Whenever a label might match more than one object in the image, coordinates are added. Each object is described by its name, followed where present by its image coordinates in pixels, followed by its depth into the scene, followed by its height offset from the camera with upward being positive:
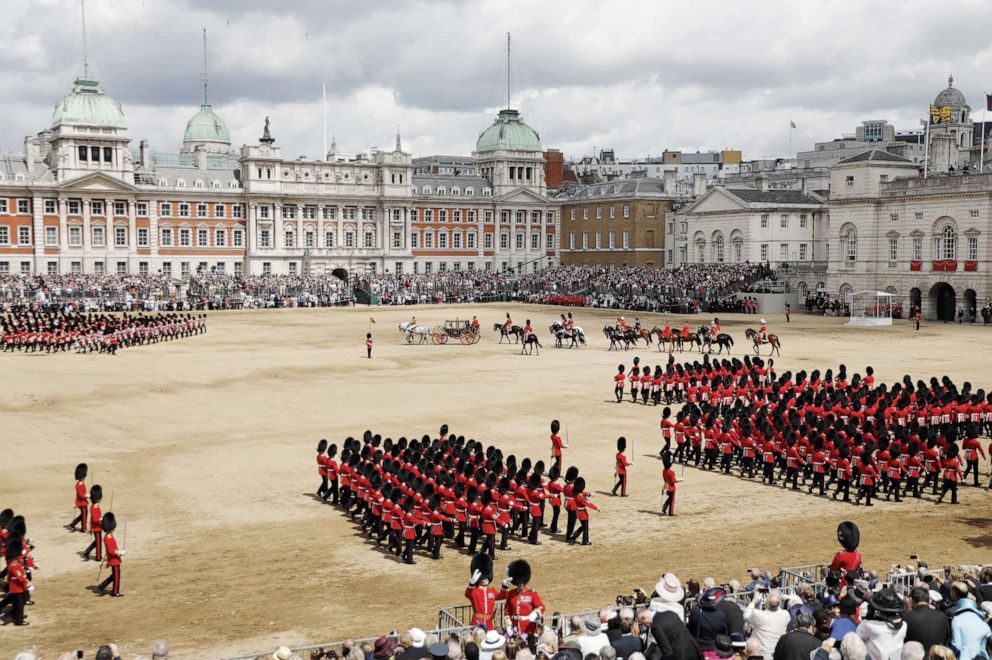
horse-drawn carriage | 51.78 -2.58
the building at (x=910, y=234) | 61.94 +3.48
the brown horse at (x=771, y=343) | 43.69 -2.65
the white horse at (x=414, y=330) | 51.56 -2.31
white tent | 61.72 -1.66
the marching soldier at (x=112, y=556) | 14.65 -4.08
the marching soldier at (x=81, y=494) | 17.83 -3.82
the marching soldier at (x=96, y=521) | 16.38 -3.95
